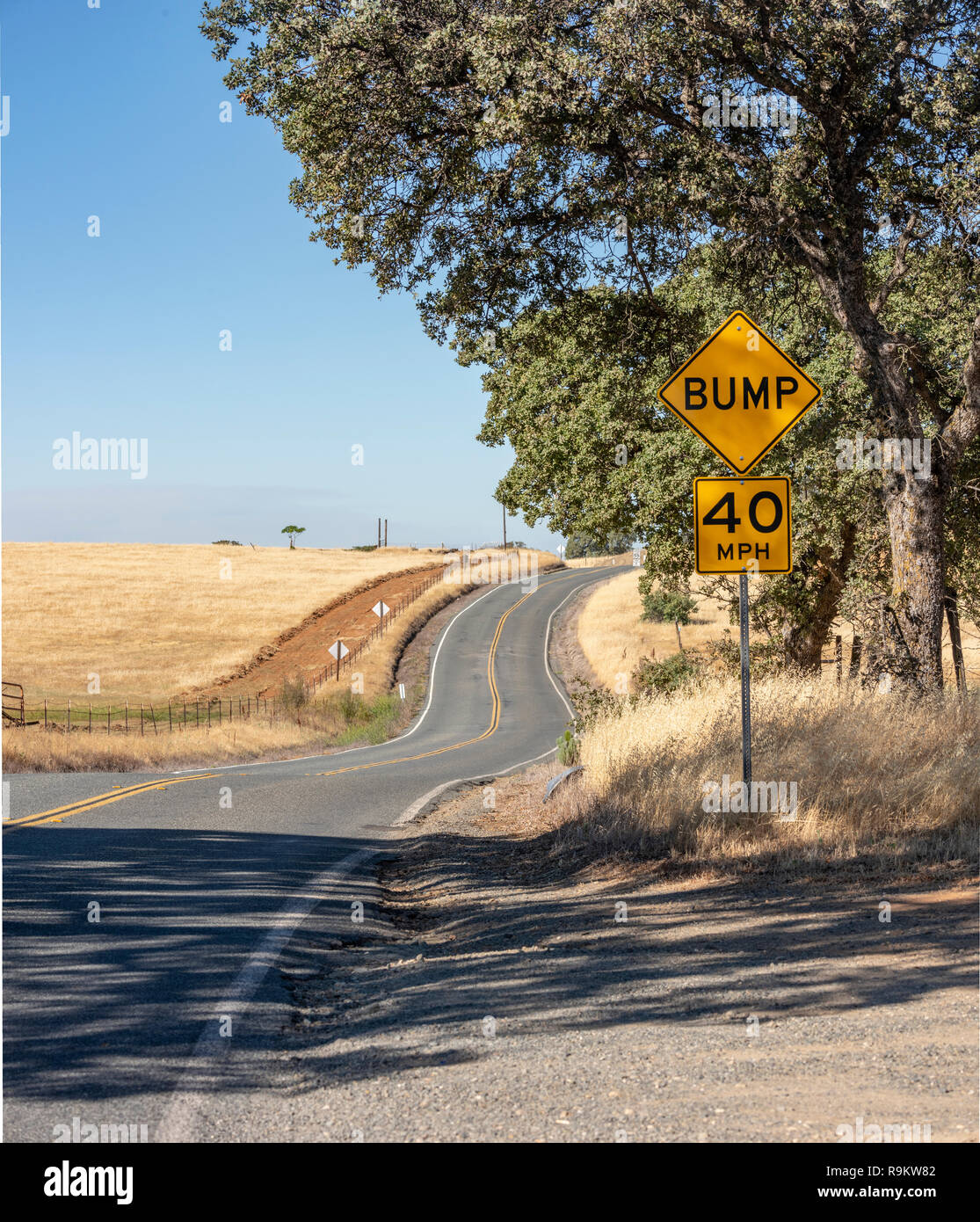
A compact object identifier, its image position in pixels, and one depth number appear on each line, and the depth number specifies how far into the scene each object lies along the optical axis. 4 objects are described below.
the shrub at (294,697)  37.69
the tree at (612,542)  29.51
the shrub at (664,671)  26.86
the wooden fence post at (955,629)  19.16
